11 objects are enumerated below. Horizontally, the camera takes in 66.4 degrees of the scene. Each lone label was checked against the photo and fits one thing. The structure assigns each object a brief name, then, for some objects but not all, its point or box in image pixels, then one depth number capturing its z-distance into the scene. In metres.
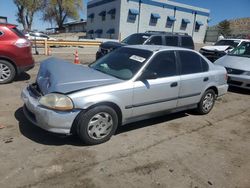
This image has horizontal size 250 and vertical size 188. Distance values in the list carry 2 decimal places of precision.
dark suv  8.10
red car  5.22
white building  26.57
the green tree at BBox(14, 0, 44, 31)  31.49
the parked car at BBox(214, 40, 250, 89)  6.14
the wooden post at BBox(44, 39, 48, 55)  11.18
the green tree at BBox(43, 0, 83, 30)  37.17
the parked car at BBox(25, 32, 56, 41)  18.82
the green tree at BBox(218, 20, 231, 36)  41.92
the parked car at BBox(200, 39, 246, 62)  10.18
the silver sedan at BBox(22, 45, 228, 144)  2.76
